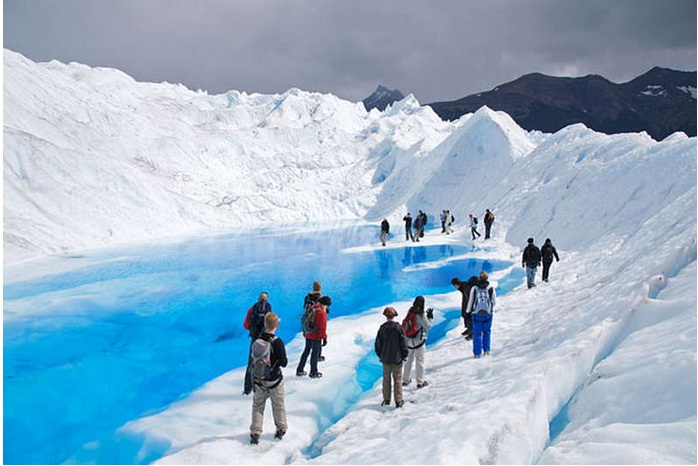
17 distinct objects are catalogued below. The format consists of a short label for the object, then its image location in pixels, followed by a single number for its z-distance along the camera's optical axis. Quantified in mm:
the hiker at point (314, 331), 7809
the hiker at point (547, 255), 13852
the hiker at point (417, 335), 7168
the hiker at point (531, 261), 13148
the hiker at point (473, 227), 25906
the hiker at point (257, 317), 7523
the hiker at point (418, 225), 26906
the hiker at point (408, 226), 26408
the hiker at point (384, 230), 25766
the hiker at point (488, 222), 24594
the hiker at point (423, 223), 27273
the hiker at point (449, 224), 30616
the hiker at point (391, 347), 6523
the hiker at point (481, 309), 8266
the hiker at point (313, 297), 8116
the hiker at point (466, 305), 9320
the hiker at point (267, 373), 5727
